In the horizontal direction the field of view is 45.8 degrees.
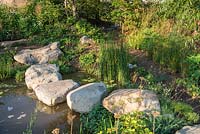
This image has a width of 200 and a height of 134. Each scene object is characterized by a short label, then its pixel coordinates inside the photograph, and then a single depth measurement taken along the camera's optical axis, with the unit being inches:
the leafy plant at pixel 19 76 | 167.5
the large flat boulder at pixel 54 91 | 140.2
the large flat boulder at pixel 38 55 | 183.7
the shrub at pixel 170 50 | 161.1
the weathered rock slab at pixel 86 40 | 197.2
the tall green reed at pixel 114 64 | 153.3
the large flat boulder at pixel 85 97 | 132.4
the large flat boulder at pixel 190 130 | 112.8
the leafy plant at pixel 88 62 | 171.6
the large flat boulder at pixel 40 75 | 156.1
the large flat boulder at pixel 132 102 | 123.1
